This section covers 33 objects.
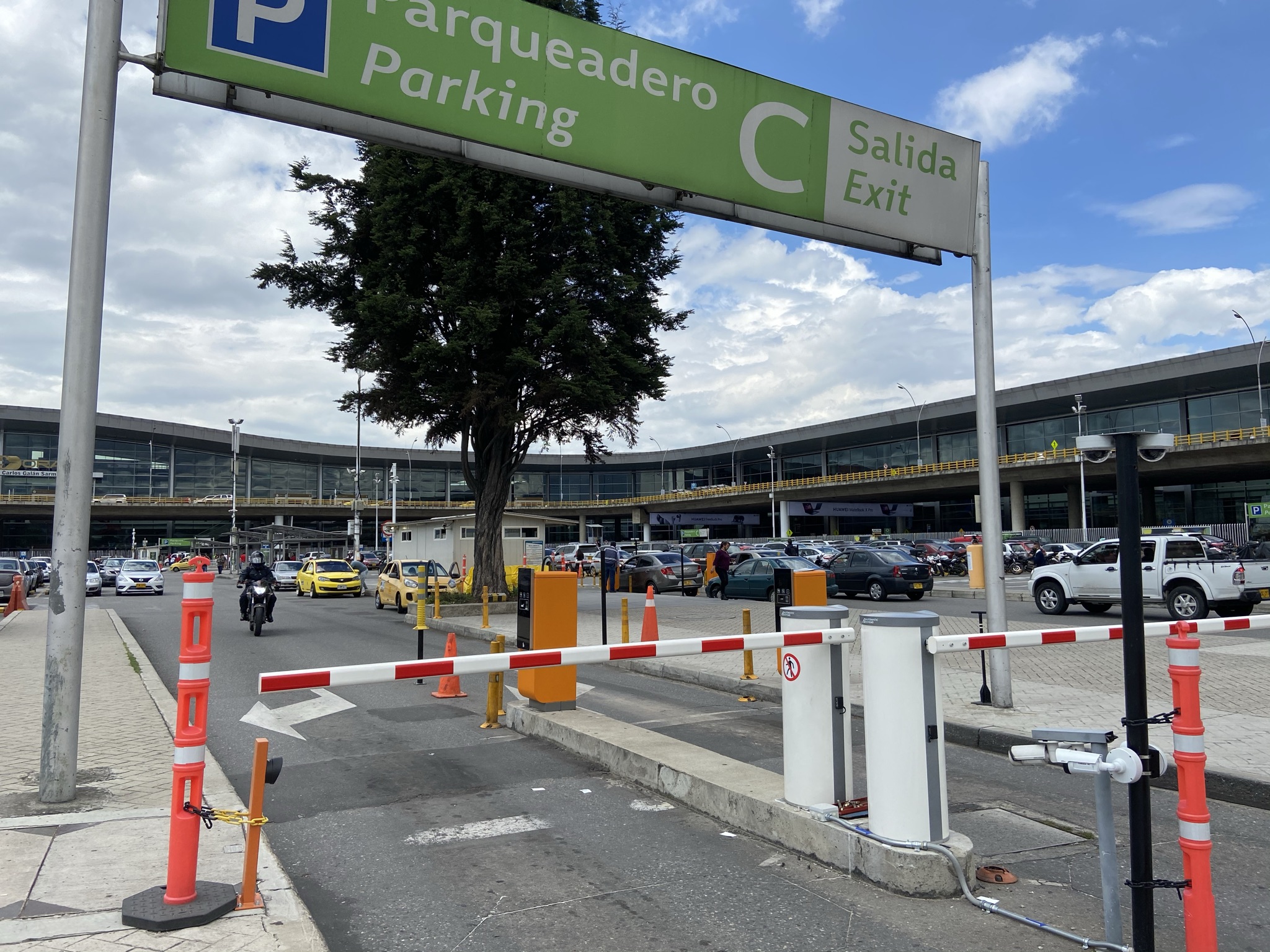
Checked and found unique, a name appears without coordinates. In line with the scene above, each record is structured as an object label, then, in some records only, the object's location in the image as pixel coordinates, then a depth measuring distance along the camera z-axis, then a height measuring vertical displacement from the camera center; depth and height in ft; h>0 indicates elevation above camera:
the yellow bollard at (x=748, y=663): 36.06 -4.69
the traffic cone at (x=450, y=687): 33.91 -5.33
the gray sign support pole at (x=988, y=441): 28.91 +3.73
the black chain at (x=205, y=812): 12.70 -3.89
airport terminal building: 207.31 +23.41
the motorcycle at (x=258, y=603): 58.59 -3.65
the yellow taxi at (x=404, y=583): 82.07 -3.33
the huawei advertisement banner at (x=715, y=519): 329.31 +10.83
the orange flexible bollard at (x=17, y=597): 79.51 -4.51
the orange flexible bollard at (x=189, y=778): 12.67 -3.29
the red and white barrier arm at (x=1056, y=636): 14.84 -1.65
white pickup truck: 55.98 -2.22
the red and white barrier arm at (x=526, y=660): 13.60 -1.90
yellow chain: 13.06 -4.00
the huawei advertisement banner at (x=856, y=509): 282.66 +12.51
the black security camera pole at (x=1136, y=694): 10.98 -1.83
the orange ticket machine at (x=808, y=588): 37.11 -1.63
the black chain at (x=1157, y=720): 11.27 -2.19
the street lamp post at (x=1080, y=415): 178.47 +30.98
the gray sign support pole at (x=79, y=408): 18.93 +3.03
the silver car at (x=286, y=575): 138.00 -4.17
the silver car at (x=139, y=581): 125.90 -4.69
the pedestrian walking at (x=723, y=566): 90.38 -1.78
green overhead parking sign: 22.63 +12.75
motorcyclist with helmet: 61.36 -1.81
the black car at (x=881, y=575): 86.07 -2.55
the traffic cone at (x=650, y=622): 44.70 -3.72
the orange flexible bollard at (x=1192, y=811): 11.06 -3.26
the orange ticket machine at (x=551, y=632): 27.81 -2.72
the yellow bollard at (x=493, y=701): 28.17 -4.82
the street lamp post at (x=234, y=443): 183.38 +22.09
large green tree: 72.02 +21.43
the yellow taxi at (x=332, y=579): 110.52 -3.92
